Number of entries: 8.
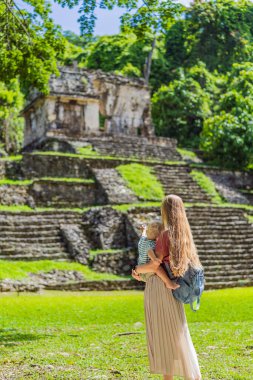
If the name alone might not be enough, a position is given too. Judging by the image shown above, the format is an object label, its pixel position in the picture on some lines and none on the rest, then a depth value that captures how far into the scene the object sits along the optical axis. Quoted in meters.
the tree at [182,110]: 31.34
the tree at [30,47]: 10.91
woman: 4.16
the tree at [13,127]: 28.39
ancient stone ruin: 14.23
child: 4.21
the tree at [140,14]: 8.99
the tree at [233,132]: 24.31
